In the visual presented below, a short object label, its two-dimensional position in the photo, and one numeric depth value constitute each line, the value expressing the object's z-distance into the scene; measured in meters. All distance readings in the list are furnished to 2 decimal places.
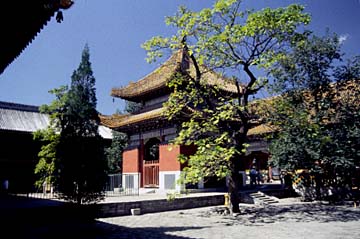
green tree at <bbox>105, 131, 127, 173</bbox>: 25.28
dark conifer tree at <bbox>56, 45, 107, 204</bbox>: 8.48
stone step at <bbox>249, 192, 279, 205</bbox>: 14.39
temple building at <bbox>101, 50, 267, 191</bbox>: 15.95
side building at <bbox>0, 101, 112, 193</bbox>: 18.41
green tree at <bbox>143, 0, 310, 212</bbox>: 10.37
